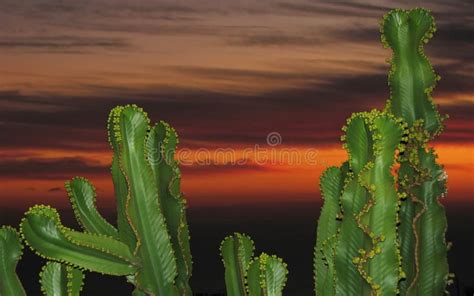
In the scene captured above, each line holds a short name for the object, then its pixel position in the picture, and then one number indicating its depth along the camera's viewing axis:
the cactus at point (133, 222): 5.27
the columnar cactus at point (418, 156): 6.86
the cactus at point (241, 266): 5.74
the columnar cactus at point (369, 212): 4.99
